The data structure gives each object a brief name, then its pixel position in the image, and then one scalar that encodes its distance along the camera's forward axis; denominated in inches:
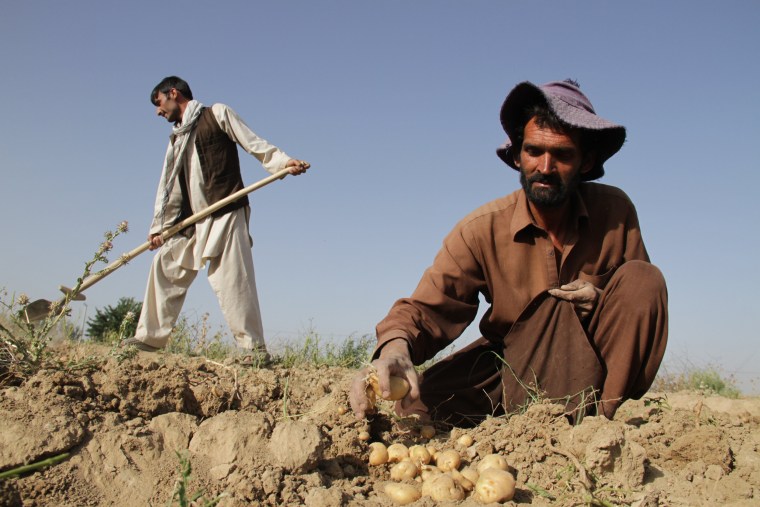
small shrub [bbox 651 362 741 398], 245.1
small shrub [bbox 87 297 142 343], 311.1
